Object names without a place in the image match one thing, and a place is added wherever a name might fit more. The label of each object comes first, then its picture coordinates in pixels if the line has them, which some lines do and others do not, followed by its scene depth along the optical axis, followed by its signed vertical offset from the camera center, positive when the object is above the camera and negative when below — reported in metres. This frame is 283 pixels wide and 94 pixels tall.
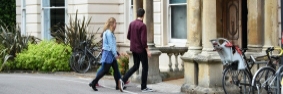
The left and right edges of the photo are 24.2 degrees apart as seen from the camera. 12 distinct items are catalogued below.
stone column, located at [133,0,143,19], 16.45 +0.89
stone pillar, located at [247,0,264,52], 13.84 +0.30
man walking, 13.61 -0.16
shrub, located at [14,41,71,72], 19.50 -0.52
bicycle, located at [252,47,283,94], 11.67 -0.75
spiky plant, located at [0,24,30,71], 20.38 -0.07
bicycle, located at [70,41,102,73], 19.27 -0.54
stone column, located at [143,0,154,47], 15.91 +0.47
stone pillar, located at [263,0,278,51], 13.66 +0.32
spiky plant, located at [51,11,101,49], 19.86 +0.19
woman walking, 13.62 -0.17
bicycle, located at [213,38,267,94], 12.03 -0.50
